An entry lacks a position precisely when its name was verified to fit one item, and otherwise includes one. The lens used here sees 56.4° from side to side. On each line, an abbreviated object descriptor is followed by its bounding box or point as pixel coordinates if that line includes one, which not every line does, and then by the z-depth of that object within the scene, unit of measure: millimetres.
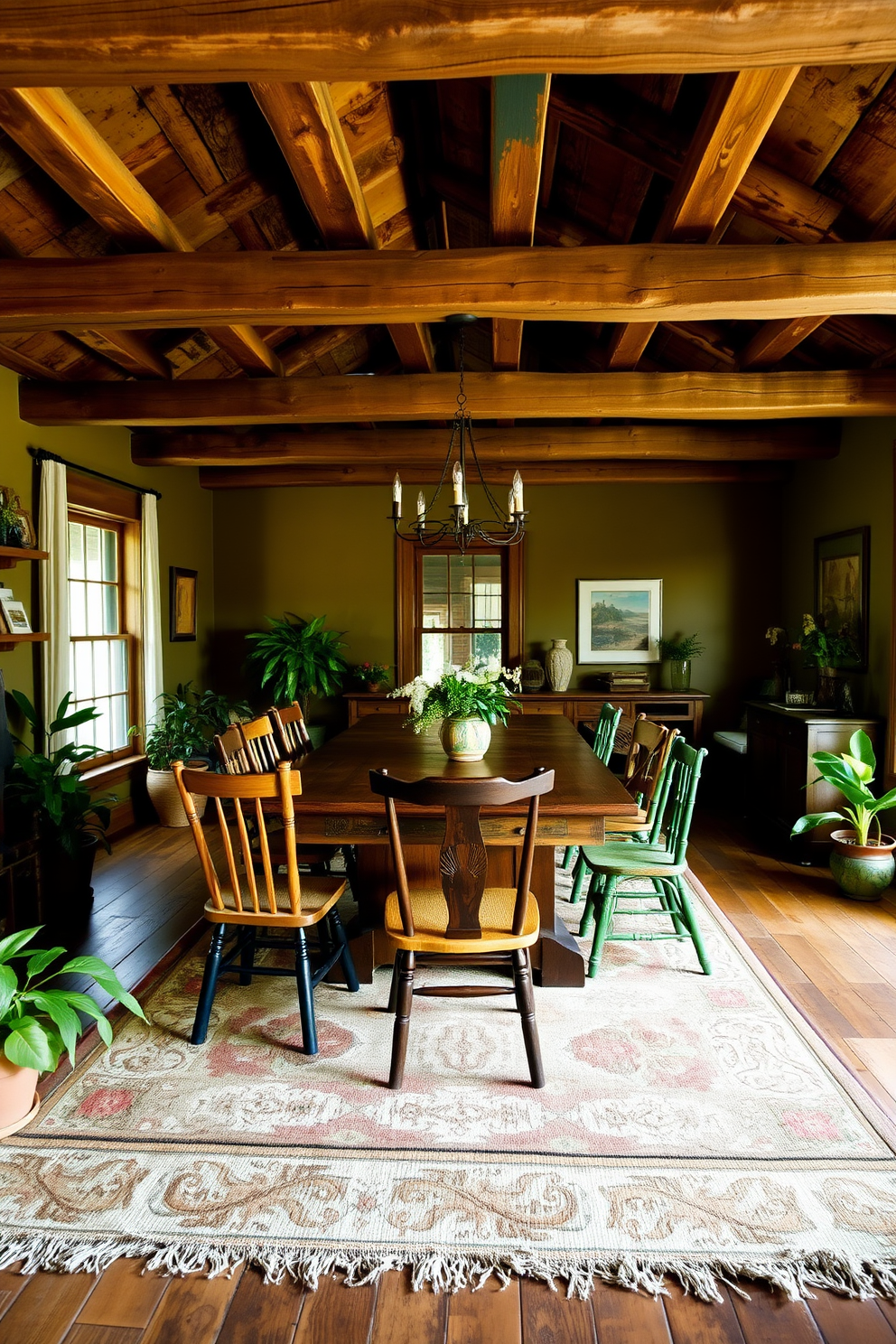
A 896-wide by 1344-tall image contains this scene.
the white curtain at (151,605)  5855
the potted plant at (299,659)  6711
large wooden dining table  2850
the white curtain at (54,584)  4590
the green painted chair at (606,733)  4402
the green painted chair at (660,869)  3215
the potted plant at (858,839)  4191
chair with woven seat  2322
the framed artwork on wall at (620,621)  7082
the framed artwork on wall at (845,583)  5141
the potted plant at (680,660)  6828
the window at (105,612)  5301
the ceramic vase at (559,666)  6840
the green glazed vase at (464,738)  3369
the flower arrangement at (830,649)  5262
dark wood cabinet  4793
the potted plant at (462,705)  3357
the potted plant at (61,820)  3713
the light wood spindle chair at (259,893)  2521
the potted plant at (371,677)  6907
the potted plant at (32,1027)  2098
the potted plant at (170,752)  5793
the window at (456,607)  7184
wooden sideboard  6574
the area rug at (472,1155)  1849
